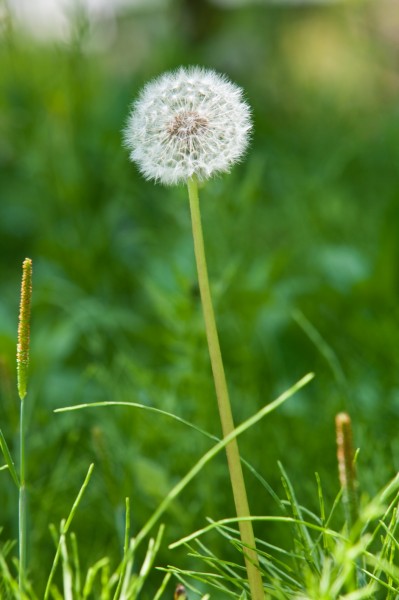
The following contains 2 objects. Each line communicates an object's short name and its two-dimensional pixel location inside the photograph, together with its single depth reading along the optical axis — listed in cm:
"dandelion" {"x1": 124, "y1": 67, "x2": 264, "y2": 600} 76
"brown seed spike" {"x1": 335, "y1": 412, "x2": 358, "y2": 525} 74
